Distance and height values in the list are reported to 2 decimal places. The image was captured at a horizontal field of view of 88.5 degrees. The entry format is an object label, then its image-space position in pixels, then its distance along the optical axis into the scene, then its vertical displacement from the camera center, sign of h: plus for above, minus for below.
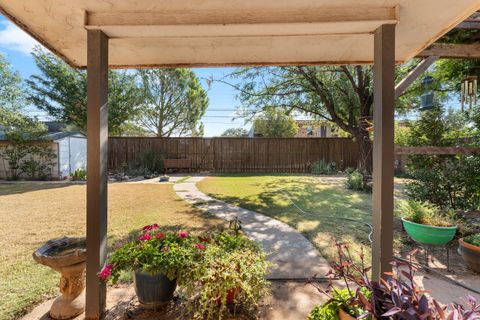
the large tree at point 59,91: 9.41 +2.57
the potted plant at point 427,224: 2.78 -0.79
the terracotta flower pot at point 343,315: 1.23 -0.81
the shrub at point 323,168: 10.60 -0.47
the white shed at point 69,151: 9.41 +0.23
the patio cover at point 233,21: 1.51 +0.92
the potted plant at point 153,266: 1.65 -0.74
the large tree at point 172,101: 15.50 +3.67
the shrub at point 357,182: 6.85 -0.72
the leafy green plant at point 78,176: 9.08 -0.70
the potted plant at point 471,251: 2.40 -0.94
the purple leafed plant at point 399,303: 0.96 -0.61
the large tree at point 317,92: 7.18 +2.11
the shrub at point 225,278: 1.56 -0.79
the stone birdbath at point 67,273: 1.69 -0.84
